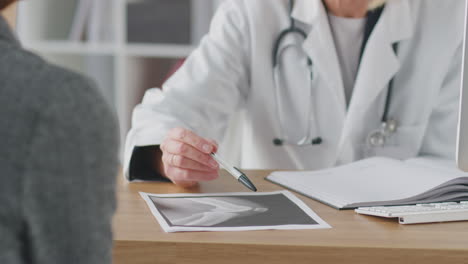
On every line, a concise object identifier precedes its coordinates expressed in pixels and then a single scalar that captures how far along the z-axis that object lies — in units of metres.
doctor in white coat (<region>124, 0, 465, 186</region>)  1.97
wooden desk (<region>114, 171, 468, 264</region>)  1.35
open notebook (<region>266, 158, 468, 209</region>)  1.52
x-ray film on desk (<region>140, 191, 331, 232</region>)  1.42
